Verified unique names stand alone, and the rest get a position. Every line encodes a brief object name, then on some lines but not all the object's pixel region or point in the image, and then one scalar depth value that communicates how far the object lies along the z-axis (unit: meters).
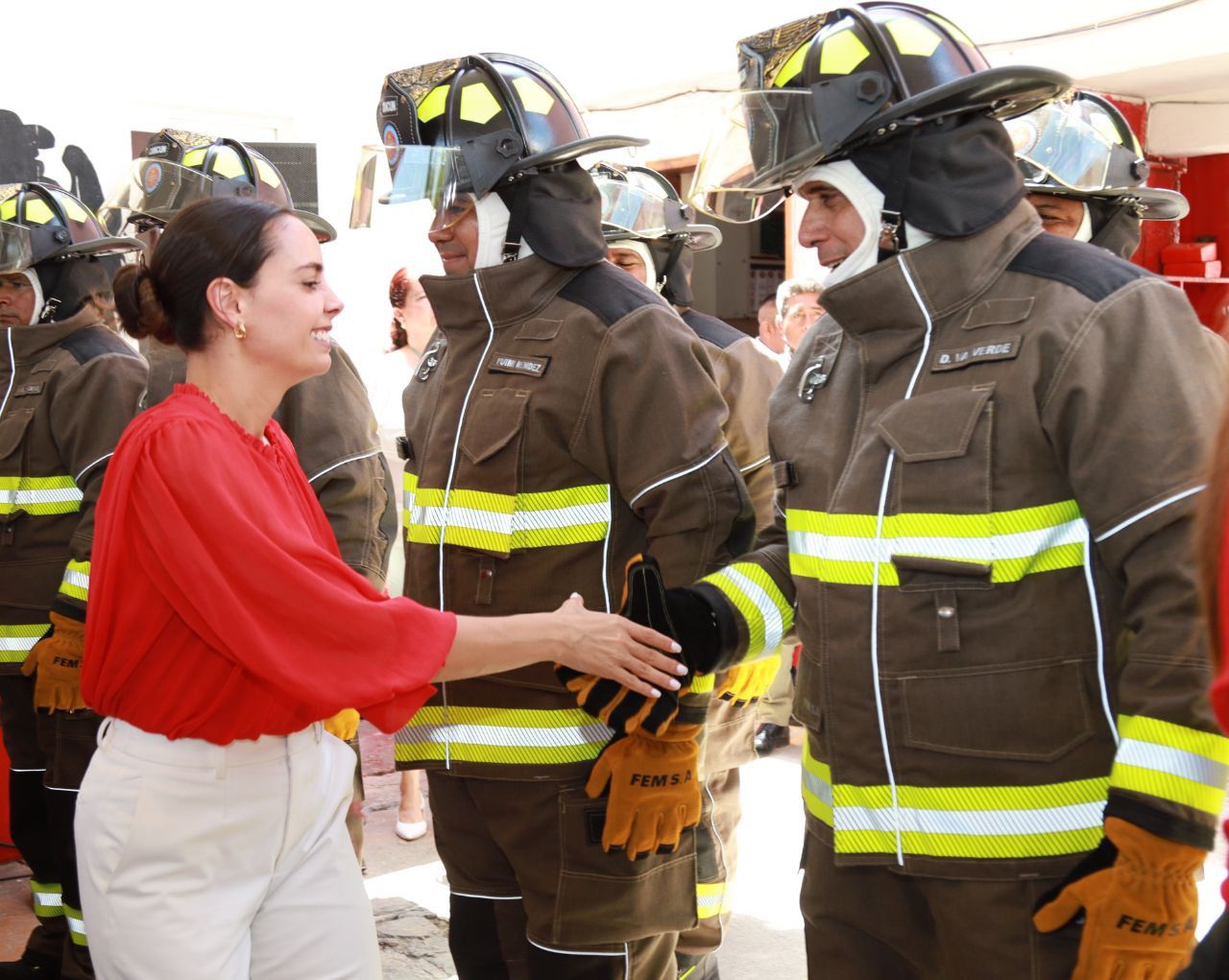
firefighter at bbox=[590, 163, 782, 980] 3.54
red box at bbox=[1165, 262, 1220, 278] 8.67
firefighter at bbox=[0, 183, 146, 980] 3.79
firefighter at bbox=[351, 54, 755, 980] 2.70
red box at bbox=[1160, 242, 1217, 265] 8.67
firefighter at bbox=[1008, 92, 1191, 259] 3.37
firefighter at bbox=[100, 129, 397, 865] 3.56
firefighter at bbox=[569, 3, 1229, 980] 1.81
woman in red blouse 2.11
